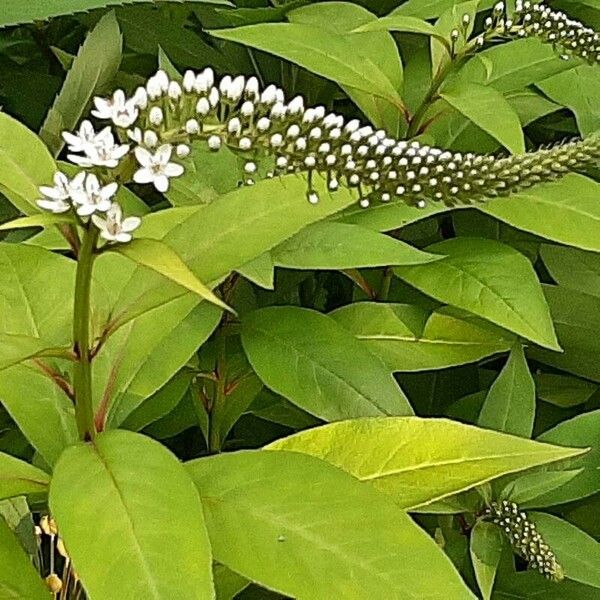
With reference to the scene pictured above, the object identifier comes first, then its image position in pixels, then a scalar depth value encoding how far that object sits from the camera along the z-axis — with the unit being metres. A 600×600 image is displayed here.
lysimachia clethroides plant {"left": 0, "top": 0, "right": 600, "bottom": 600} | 0.51
